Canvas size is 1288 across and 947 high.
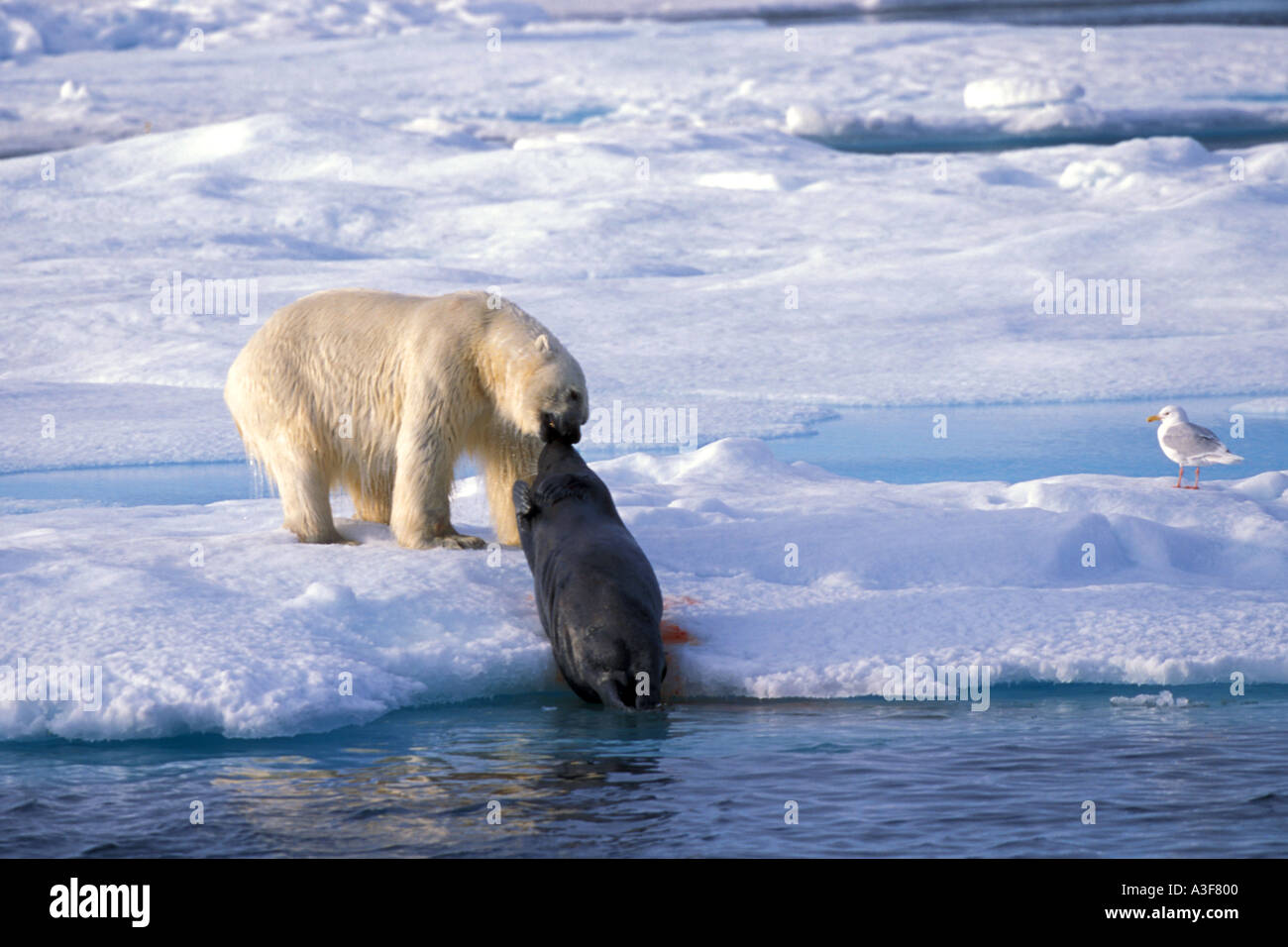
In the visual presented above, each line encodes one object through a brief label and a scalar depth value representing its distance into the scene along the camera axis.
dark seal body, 8.20
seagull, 12.37
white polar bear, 9.41
